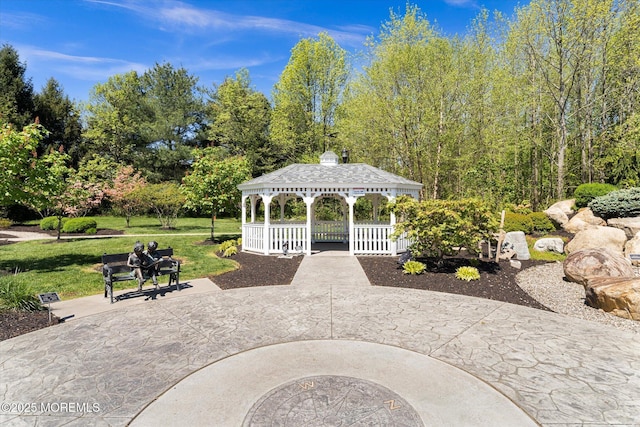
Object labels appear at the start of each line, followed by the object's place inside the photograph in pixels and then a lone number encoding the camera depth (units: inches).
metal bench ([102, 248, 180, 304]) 280.5
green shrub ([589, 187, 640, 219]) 494.3
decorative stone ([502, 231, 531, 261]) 440.8
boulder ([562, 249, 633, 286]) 303.6
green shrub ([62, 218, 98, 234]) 763.4
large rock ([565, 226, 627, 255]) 427.8
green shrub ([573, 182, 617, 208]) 571.5
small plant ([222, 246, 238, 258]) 503.6
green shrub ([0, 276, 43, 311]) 244.7
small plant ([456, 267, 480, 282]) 347.6
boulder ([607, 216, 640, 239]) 474.3
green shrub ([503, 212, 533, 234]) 557.0
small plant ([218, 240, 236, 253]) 544.1
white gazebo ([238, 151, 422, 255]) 497.7
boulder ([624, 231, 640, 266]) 400.5
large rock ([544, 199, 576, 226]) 598.9
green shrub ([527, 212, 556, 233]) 577.0
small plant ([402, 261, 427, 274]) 372.8
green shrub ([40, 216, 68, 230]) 803.4
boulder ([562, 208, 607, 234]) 533.3
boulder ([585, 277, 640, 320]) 241.0
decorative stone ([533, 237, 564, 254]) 471.8
